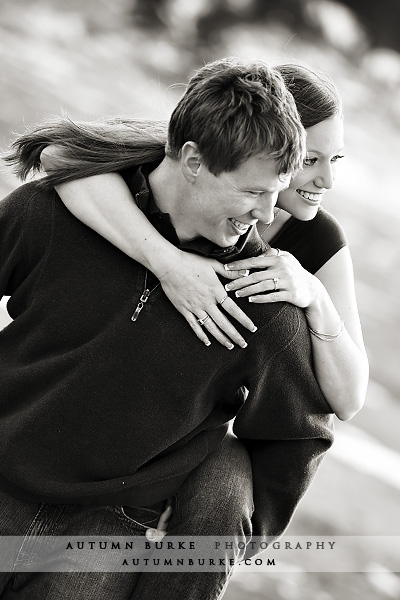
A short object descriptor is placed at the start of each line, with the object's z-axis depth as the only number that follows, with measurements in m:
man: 5.23
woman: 5.21
